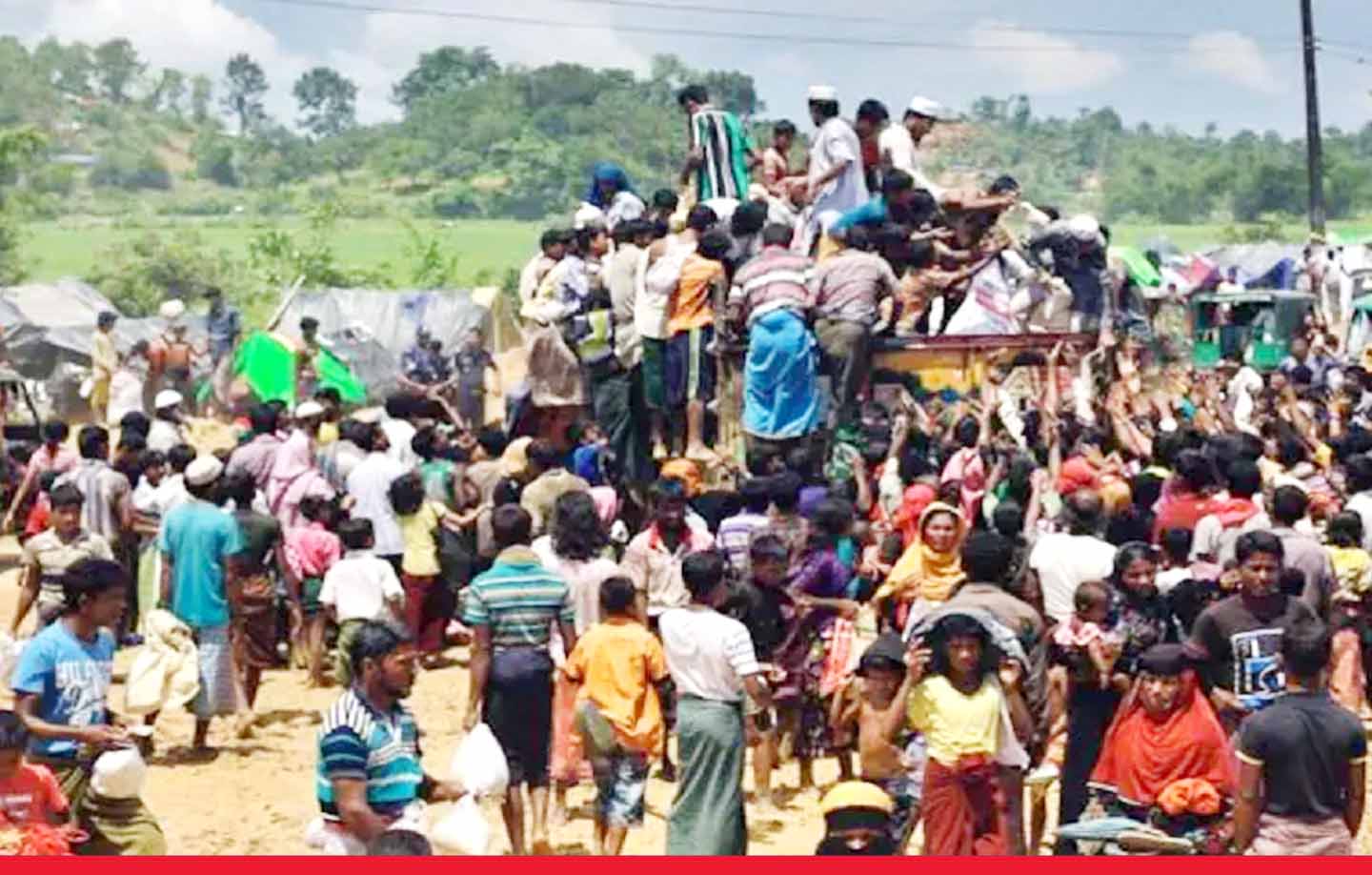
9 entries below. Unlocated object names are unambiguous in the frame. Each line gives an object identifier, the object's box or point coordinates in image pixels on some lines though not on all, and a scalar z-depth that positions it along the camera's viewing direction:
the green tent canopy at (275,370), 24.55
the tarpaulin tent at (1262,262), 37.66
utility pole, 37.97
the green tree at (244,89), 149.75
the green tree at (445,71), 133.00
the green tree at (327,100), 151.50
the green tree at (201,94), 148.12
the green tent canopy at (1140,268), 21.41
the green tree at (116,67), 154.50
